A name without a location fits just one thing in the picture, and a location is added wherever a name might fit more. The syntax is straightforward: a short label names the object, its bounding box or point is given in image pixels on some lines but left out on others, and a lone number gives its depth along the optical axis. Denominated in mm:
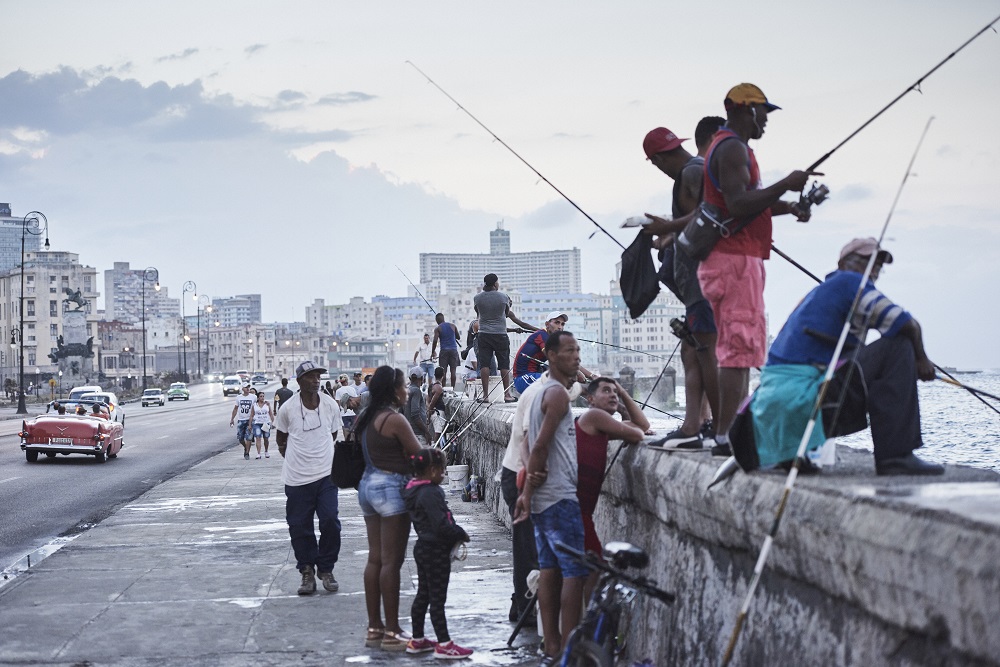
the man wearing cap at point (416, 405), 14727
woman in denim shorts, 8000
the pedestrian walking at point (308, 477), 10180
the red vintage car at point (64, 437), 27328
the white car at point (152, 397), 93075
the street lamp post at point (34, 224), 62594
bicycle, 5258
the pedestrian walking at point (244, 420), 28234
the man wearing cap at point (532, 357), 12570
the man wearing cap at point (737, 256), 5961
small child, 7645
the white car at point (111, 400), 40631
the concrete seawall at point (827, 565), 3436
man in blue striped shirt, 4805
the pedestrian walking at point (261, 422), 27984
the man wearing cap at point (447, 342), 22531
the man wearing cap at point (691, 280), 6832
